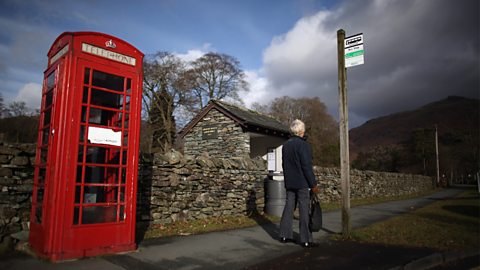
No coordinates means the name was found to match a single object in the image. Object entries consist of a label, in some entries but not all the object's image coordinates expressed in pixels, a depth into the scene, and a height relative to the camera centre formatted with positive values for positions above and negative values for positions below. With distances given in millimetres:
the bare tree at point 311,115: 34969 +6460
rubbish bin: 8250 -826
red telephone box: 3629 +218
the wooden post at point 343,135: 5320 +601
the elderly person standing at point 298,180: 4570 -204
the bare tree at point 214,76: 29281 +9110
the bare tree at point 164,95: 26906 +6477
